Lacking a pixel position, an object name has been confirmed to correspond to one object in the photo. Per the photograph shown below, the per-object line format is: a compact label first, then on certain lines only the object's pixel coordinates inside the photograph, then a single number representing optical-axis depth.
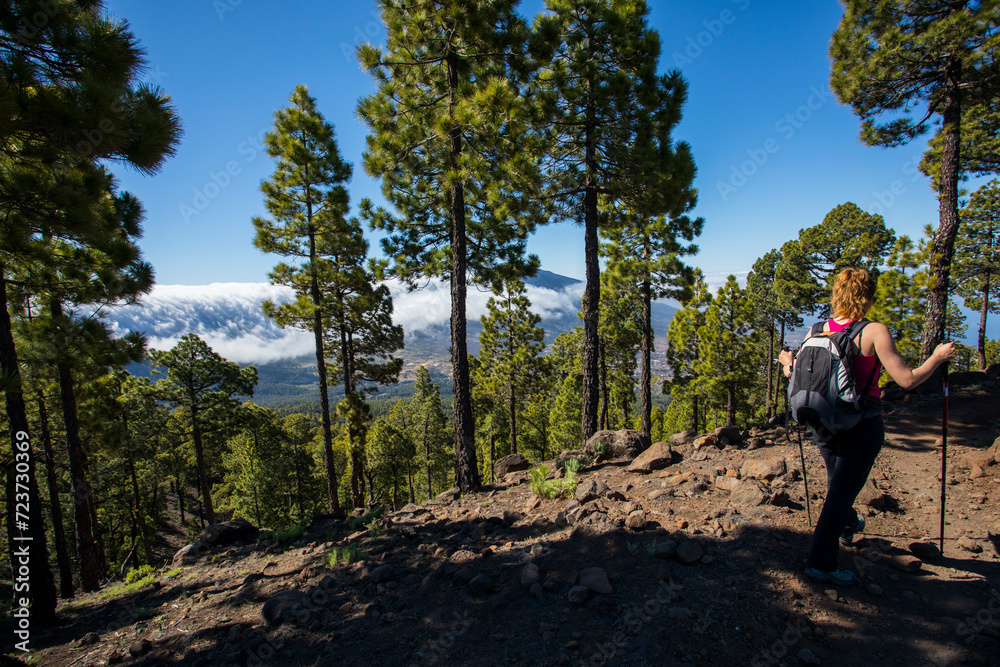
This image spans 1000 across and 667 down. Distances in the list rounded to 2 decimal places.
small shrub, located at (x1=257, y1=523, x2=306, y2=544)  7.97
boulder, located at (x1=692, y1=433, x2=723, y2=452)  7.51
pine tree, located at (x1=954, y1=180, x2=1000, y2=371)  18.55
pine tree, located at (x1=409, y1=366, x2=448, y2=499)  33.22
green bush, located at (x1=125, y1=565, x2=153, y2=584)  7.89
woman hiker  3.23
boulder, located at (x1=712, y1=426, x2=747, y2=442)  7.72
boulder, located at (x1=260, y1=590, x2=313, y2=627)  4.11
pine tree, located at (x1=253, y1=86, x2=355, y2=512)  12.85
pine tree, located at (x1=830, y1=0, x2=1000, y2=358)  8.48
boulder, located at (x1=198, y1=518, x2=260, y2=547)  8.57
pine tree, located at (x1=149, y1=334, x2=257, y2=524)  18.47
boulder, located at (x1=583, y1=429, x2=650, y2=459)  8.32
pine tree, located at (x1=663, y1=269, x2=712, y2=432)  22.35
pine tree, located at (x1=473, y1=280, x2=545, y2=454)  23.94
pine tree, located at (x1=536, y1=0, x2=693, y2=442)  9.00
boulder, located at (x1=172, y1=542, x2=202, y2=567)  8.03
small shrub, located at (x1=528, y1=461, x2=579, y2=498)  6.34
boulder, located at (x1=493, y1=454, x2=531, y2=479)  10.78
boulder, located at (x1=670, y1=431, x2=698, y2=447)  8.28
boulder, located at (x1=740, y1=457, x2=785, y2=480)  5.68
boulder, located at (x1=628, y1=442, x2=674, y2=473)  7.05
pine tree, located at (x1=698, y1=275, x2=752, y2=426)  21.59
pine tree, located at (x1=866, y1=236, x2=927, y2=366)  13.43
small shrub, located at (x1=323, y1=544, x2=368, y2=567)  5.61
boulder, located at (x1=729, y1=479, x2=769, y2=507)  5.05
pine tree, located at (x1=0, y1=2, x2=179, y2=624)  4.45
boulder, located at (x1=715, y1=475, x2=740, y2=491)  5.57
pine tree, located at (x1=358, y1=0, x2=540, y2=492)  7.95
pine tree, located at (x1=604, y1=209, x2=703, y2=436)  16.56
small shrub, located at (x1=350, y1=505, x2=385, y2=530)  7.56
